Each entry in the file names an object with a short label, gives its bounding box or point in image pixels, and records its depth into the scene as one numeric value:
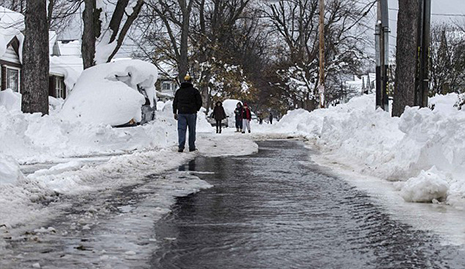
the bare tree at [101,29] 23.92
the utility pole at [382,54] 19.89
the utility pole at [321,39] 42.22
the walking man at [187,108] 15.62
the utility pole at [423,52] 14.12
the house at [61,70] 43.22
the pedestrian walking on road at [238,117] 35.19
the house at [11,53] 33.31
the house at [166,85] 47.64
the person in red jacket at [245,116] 34.00
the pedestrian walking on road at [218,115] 33.31
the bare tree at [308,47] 51.94
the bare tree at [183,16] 31.31
